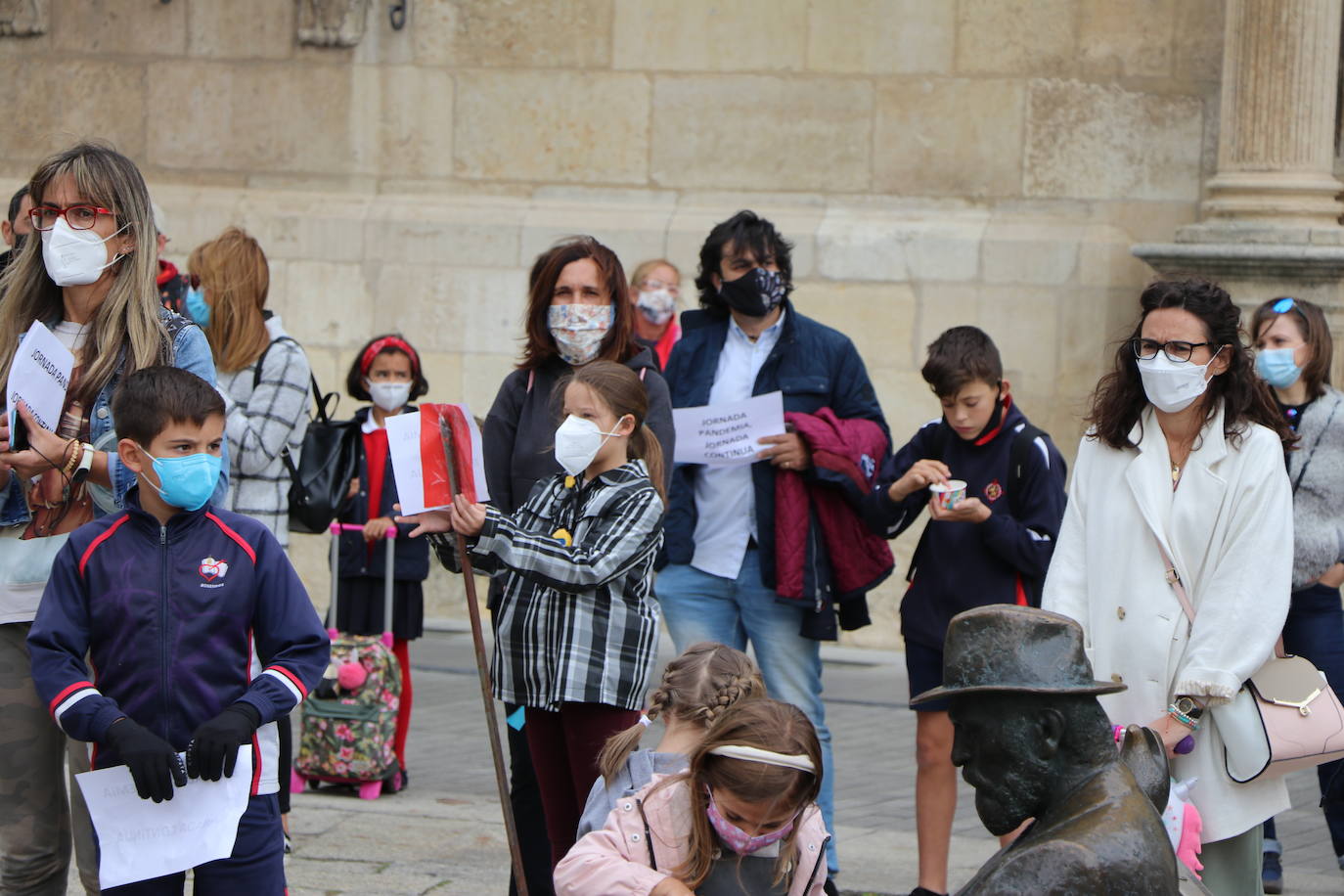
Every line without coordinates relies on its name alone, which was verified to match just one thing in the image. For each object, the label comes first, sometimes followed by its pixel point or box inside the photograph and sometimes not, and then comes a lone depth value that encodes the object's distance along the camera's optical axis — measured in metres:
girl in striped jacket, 9.21
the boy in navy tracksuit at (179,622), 7.68
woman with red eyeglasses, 8.38
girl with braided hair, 7.86
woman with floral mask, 10.49
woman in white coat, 8.50
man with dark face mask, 11.68
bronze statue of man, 5.25
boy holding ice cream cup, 11.16
